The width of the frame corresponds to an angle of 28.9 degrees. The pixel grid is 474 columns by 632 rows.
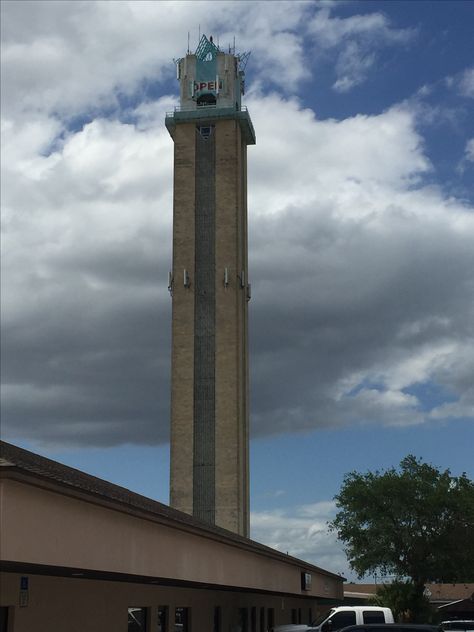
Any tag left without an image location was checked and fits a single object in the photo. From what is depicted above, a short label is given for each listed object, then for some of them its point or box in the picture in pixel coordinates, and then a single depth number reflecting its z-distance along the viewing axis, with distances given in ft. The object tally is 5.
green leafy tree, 207.10
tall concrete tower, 241.76
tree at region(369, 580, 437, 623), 180.86
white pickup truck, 94.99
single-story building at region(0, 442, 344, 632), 43.32
